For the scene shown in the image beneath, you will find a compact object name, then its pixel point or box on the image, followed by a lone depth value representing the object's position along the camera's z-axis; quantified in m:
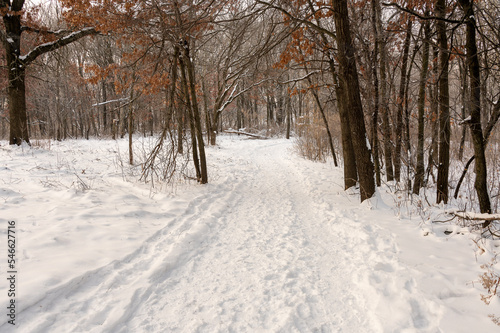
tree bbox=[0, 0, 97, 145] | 10.86
